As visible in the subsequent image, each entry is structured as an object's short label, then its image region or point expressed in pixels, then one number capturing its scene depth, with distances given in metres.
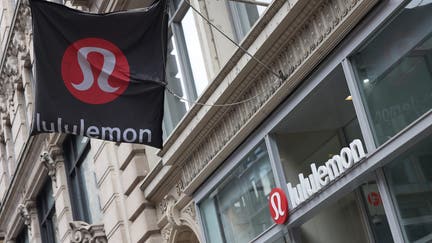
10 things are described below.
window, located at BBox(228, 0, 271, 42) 13.52
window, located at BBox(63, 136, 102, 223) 20.61
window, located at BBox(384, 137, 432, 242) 9.84
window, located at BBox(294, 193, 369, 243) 12.80
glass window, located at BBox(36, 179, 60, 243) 24.66
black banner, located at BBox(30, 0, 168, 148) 12.61
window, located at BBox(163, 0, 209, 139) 15.30
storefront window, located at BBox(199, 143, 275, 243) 12.94
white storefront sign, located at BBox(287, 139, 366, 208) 10.71
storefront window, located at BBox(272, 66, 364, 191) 12.07
